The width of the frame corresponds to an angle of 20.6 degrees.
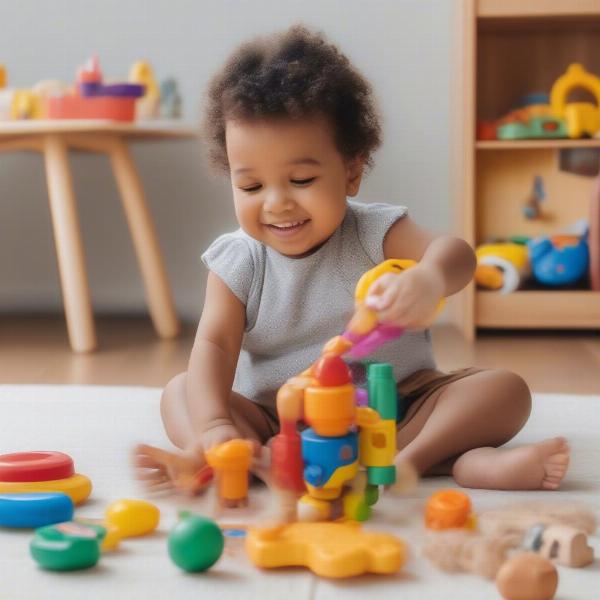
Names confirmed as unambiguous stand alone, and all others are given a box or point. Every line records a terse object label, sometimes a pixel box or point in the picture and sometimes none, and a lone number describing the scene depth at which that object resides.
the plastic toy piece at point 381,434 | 1.46
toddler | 1.62
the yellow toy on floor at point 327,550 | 1.36
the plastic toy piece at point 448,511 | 1.46
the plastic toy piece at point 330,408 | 1.41
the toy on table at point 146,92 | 3.27
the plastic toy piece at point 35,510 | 1.48
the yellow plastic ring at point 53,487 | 1.55
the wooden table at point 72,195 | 2.84
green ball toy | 1.36
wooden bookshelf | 3.11
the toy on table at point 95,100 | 2.88
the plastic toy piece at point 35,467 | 1.56
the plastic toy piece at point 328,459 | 1.42
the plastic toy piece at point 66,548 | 1.37
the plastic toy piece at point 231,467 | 1.48
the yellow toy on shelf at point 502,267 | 3.10
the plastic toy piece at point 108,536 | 1.41
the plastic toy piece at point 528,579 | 1.30
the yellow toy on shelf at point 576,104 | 3.08
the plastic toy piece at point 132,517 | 1.45
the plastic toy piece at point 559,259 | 3.09
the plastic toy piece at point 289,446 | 1.44
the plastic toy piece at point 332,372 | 1.42
